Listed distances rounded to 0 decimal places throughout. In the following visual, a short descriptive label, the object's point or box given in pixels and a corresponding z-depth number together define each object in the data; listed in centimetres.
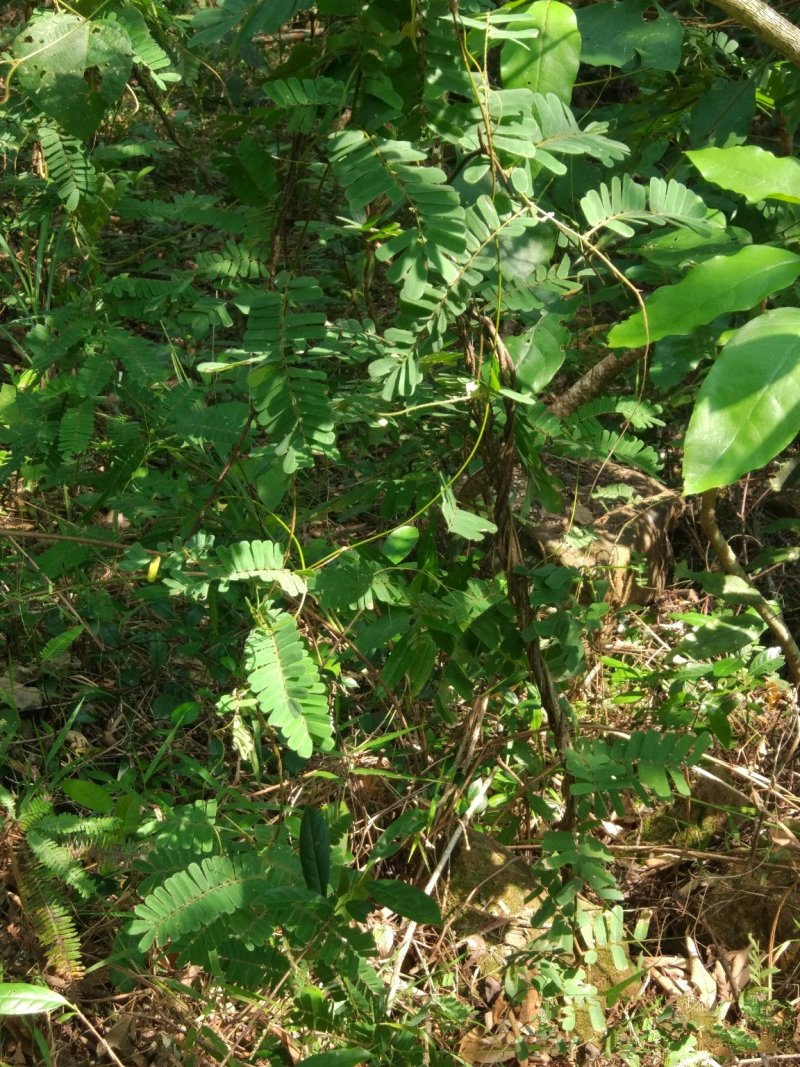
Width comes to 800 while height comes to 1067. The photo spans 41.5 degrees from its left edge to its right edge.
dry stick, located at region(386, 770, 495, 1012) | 201
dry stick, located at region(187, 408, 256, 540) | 186
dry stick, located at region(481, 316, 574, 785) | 189
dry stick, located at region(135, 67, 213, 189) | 273
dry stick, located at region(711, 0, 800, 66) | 147
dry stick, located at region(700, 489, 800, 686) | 231
